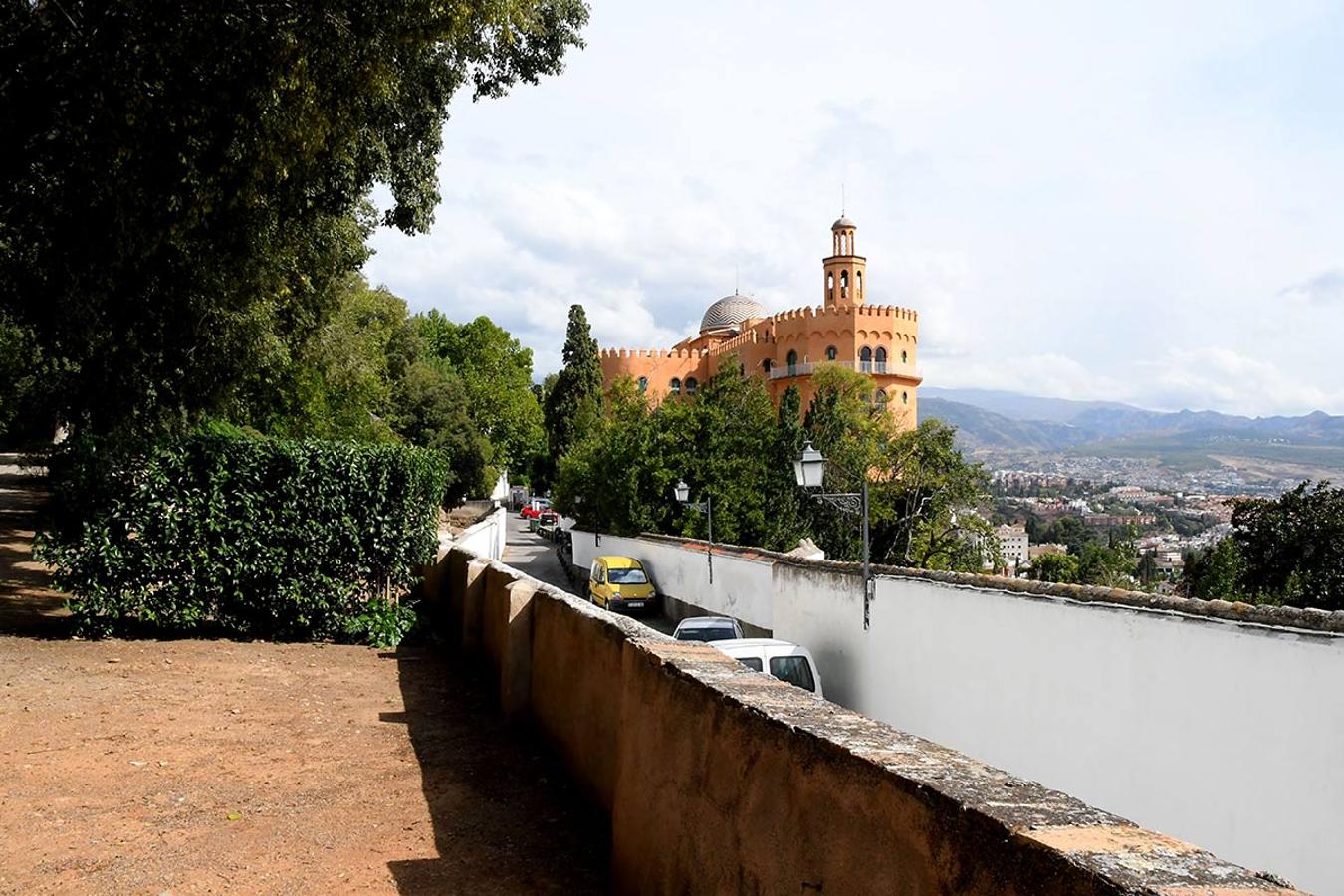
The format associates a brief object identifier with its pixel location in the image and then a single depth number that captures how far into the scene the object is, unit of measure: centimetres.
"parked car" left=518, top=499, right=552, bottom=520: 8576
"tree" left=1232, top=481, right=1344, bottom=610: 2270
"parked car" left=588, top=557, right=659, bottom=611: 2811
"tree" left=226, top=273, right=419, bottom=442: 2538
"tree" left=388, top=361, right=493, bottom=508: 5388
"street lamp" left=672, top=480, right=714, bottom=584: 3002
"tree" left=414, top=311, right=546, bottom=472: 7056
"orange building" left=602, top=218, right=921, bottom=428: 7162
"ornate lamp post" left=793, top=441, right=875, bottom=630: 1644
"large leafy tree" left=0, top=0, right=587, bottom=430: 991
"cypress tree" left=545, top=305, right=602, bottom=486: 7188
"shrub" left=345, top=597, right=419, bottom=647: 1324
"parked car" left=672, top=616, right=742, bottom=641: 1753
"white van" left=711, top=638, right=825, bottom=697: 1215
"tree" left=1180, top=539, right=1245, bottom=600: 2488
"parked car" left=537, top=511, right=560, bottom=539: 7068
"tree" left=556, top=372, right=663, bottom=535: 3753
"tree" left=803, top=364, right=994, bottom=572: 4081
